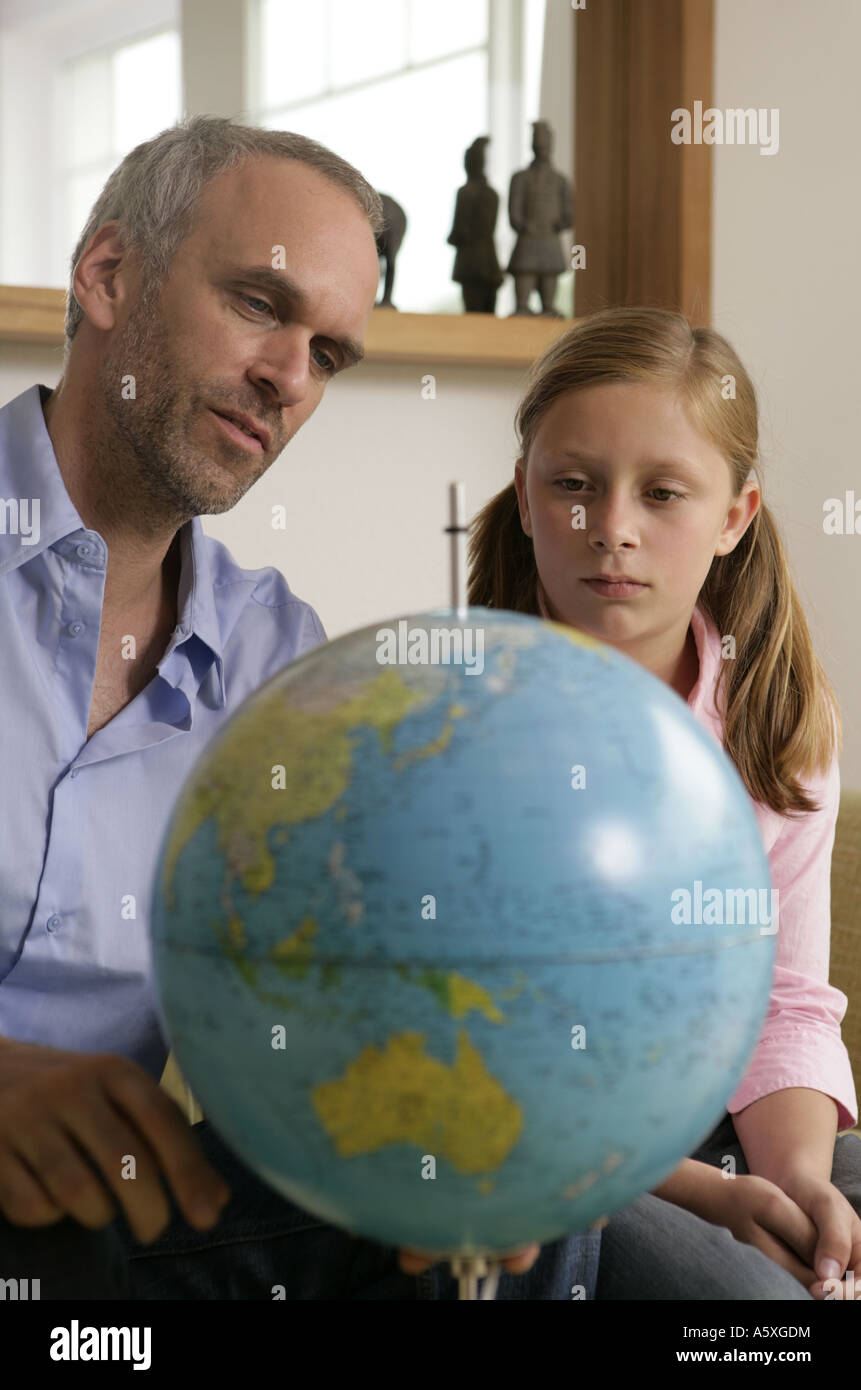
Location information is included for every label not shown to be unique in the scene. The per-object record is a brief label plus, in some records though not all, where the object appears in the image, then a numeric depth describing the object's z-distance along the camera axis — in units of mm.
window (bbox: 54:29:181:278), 2424
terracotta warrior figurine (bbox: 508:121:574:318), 2459
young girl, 1242
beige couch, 1794
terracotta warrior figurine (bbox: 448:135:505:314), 2465
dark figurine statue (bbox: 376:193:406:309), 2361
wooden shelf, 2361
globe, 590
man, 1276
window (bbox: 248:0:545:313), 2600
